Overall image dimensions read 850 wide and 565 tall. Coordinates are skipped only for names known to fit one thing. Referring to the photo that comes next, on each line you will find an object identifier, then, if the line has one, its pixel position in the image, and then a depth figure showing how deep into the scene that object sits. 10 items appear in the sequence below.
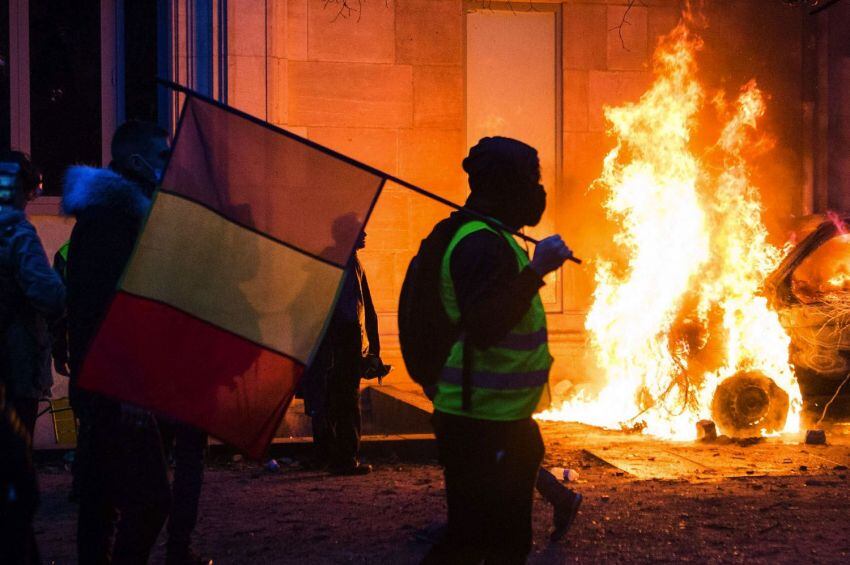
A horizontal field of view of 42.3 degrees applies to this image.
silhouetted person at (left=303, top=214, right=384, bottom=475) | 7.88
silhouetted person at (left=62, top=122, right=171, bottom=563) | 3.90
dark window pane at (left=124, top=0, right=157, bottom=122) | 11.84
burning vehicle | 9.80
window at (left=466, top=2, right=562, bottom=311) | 12.71
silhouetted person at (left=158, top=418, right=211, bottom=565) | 4.76
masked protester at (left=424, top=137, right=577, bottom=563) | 3.33
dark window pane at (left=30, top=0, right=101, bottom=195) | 11.59
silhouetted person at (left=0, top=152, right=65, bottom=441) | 4.40
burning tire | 9.78
